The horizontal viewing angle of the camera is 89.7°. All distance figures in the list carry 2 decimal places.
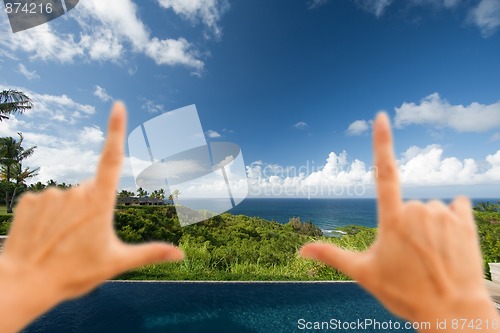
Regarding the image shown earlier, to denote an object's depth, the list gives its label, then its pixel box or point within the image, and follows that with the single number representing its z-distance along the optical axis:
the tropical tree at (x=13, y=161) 19.89
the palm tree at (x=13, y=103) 11.38
